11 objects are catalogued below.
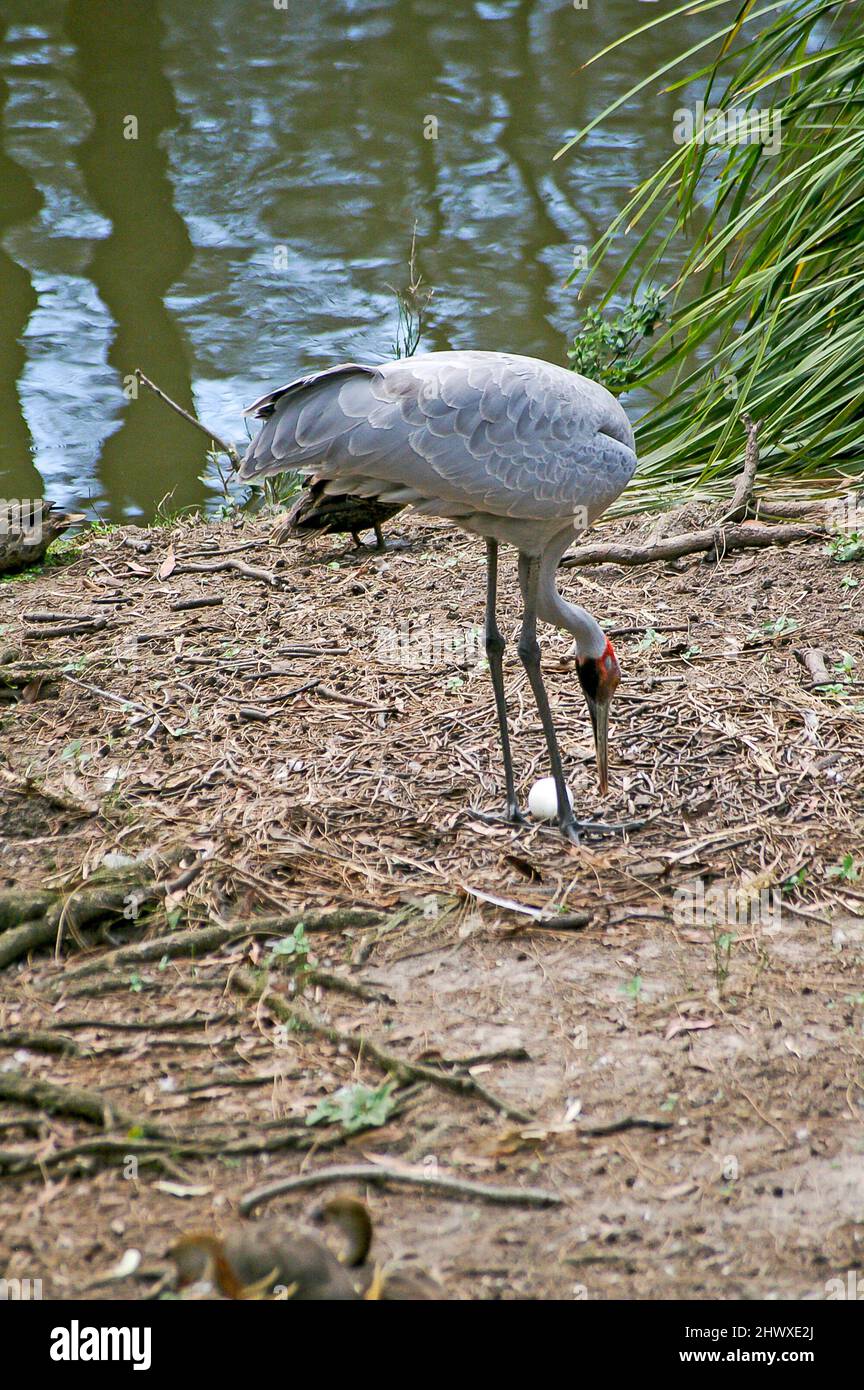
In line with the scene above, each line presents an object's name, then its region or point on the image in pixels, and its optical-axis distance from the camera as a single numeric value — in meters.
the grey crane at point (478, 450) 7.07
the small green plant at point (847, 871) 6.52
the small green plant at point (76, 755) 7.66
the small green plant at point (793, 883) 6.50
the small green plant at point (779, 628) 9.05
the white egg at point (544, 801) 7.39
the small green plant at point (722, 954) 5.80
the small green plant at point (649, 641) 8.99
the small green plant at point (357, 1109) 4.77
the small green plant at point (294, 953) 5.87
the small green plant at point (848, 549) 9.70
